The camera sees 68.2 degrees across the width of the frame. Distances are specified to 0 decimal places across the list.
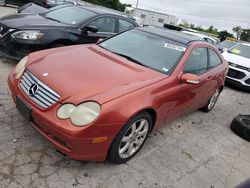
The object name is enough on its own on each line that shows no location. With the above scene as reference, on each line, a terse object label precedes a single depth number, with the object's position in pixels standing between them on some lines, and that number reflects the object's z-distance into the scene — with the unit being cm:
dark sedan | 348
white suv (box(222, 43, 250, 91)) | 553
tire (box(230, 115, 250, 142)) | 324
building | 3592
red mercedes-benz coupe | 184
